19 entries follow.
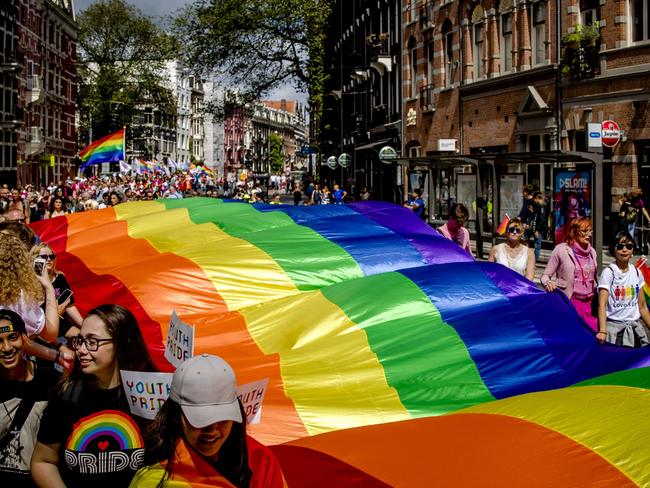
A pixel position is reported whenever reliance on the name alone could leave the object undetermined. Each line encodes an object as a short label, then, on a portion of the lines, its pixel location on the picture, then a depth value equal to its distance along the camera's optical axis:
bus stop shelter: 17.53
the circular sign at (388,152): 37.13
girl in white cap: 3.14
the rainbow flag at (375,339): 4.02
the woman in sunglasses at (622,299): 8.27
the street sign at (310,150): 61.95
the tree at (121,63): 72.00
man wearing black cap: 4.07
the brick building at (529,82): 22.11
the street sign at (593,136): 19.75
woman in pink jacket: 8.91
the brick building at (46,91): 56.22
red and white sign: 21.17
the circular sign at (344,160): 45.91
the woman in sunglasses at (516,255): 9.70
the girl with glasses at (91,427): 3.74
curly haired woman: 5.88
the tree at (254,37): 41.78
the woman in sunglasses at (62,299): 6.79
